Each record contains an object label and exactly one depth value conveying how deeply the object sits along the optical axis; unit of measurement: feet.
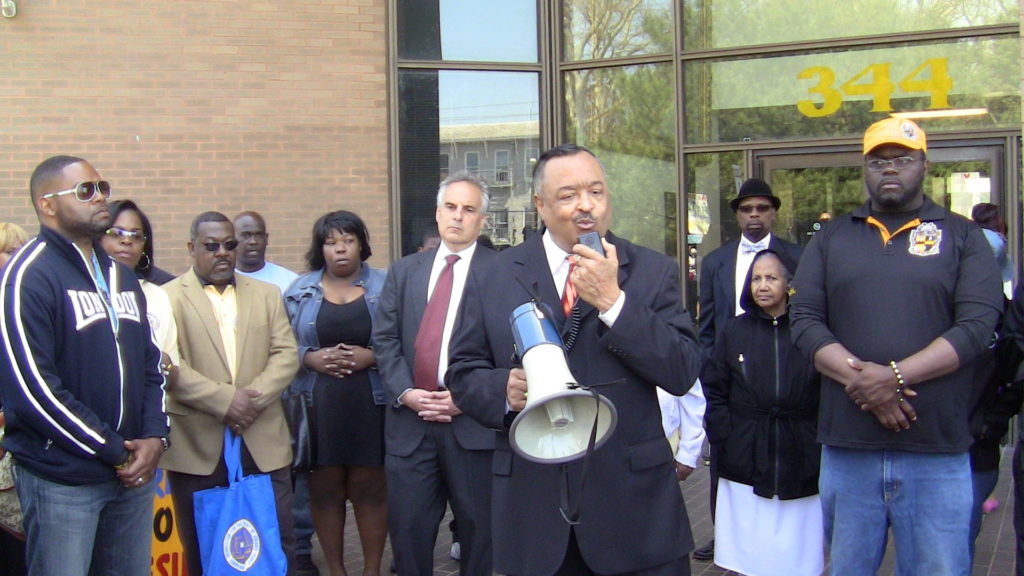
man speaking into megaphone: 9.64
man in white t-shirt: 22.77
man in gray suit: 16.11
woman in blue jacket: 18.21
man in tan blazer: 16.67
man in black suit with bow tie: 21.29
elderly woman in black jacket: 15.94
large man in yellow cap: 12.62
